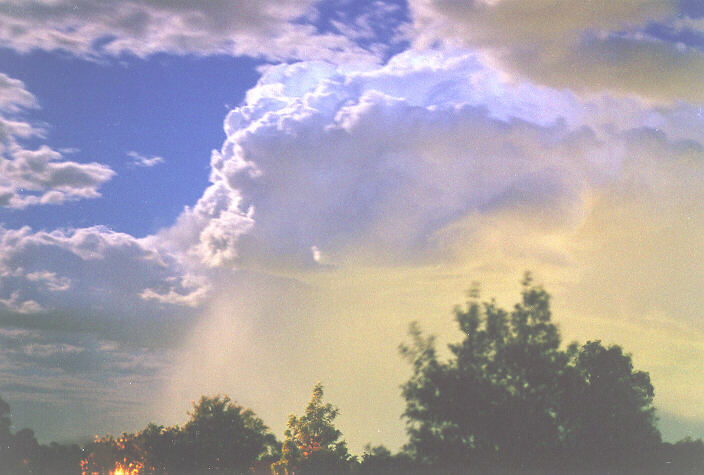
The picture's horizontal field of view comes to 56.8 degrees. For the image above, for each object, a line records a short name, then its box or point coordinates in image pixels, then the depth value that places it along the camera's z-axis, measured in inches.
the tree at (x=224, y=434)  1701.5
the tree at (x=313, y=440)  1365.7
